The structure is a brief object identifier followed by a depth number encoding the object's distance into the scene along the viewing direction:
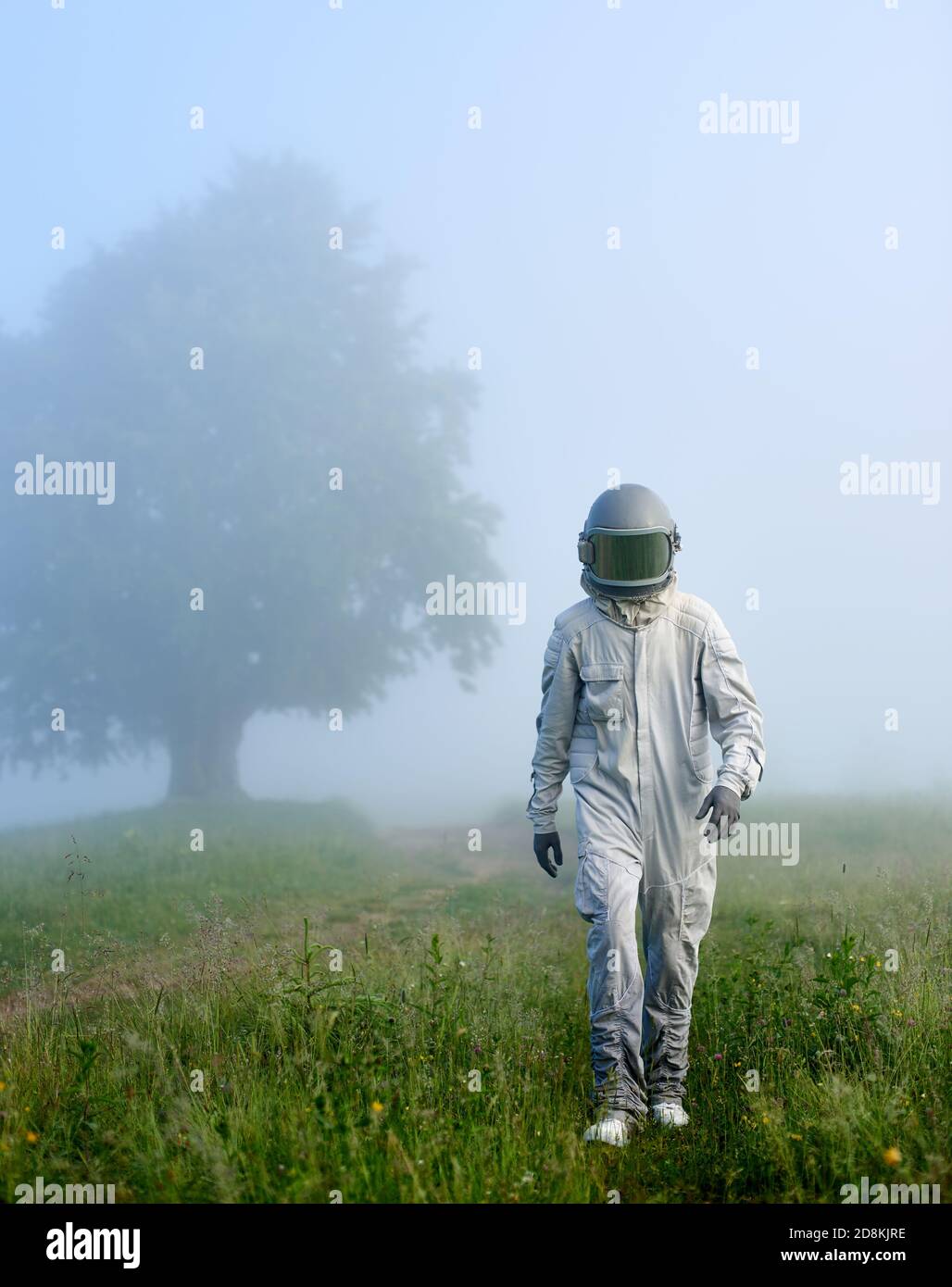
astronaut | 5.06
